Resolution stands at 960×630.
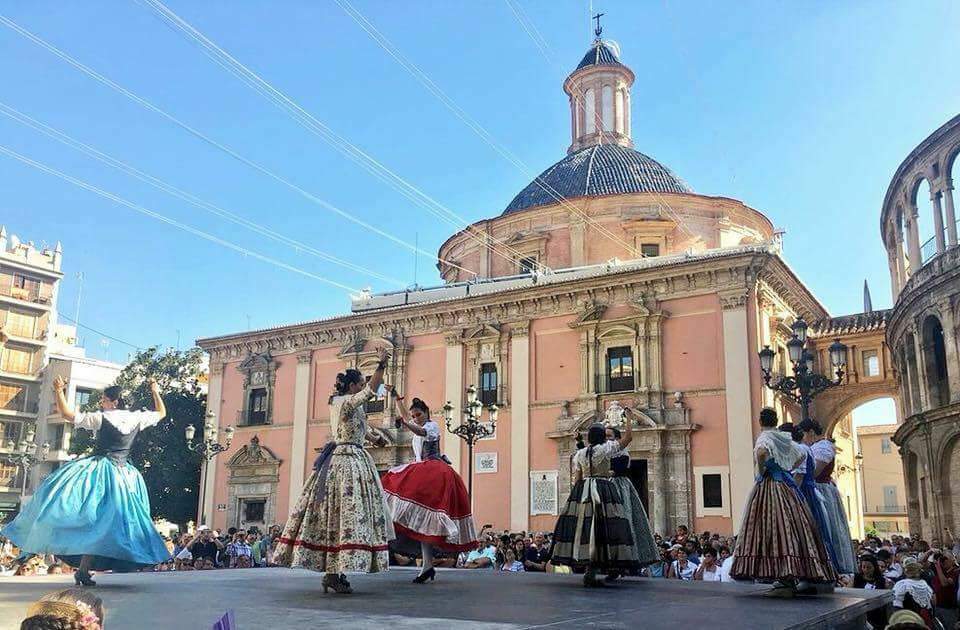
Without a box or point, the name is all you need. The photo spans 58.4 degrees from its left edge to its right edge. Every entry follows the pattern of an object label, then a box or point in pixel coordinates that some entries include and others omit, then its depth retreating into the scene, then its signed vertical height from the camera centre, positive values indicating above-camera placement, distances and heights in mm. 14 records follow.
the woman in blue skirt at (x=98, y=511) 5941 -95
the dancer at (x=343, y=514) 5824 -88
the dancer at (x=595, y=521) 7367 -142
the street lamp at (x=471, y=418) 18453 +1793
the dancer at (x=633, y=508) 7762 -29
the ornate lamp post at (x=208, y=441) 23219 +1571
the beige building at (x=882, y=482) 56406 +1731
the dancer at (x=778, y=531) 6289 -180
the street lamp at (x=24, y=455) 35184 +1918
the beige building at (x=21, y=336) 47188 +8961
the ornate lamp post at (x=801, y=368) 13149 +2171
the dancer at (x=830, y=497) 7824 +93
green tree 33094 +2510
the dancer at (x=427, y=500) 7441 +18
